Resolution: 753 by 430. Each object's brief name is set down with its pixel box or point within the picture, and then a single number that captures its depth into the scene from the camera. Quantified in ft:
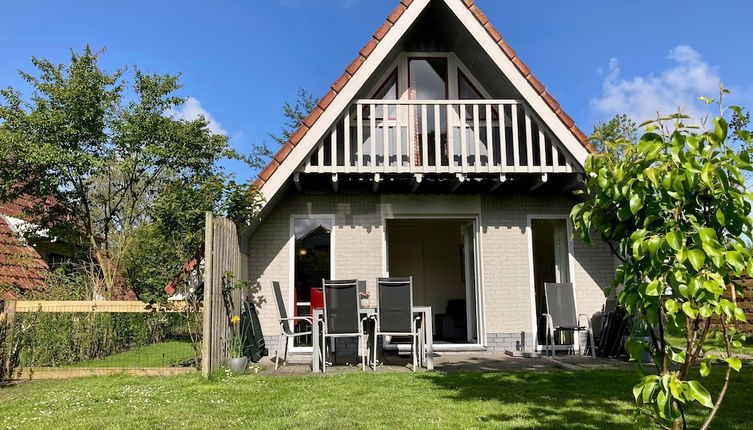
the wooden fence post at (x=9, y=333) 20.42
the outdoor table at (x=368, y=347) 21.43
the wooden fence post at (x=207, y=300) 19.02
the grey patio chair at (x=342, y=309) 21.34
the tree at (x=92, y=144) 37.22
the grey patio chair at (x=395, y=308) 21.29
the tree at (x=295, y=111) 83.66
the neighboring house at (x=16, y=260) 30.89
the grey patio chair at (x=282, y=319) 22.61
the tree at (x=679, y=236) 5.82
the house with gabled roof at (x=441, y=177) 24.75
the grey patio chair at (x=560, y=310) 25.39
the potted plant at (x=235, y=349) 20.79
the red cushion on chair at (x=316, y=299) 25.55
